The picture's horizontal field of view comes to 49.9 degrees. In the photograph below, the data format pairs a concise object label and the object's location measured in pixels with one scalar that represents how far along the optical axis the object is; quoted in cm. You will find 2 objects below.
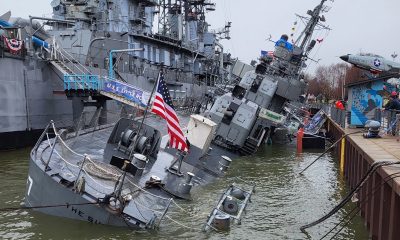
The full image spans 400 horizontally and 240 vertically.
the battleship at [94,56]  2852
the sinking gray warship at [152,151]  1113
